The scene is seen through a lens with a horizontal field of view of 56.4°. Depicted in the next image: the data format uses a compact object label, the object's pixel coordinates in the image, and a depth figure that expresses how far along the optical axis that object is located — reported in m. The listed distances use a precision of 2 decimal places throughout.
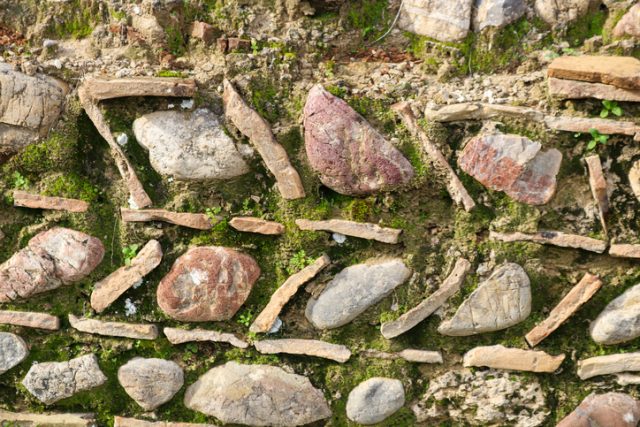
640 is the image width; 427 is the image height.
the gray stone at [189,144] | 3.62
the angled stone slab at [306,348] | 3.72
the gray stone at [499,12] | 3.61
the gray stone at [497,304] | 3.61
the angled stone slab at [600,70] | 3.36
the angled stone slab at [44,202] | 3.71
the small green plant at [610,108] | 3.46
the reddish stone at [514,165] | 3.52
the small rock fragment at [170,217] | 3.67
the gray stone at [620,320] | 3.54
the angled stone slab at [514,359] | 3.63
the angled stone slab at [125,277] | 3.70
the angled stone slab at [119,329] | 3.73
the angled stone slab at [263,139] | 3.60
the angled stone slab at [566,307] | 3.58
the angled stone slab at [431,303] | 3.64
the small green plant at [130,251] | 3.74
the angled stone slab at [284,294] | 3.67
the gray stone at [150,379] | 3.75
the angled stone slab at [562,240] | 3.55
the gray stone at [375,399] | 3.70
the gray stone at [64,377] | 3.76
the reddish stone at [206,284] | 3.68
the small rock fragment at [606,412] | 3.60
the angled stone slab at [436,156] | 3.56
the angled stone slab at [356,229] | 3.63
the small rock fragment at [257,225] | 3.69
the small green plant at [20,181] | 3.73
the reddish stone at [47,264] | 3.69
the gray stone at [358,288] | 3.66
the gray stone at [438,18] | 3.66
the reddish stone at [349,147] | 3.55
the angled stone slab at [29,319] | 3.74
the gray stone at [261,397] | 3.71
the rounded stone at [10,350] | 3.77
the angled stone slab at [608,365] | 3.59
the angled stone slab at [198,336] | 3.73
